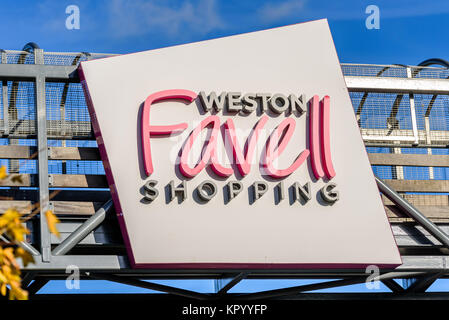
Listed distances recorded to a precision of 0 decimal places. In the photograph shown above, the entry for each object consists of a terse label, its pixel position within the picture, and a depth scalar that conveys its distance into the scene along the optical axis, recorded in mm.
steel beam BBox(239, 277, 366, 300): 14359
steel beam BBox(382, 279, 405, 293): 16016
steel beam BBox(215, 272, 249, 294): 13386
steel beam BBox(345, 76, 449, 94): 14633
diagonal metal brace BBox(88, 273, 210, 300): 13562
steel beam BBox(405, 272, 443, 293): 14803
